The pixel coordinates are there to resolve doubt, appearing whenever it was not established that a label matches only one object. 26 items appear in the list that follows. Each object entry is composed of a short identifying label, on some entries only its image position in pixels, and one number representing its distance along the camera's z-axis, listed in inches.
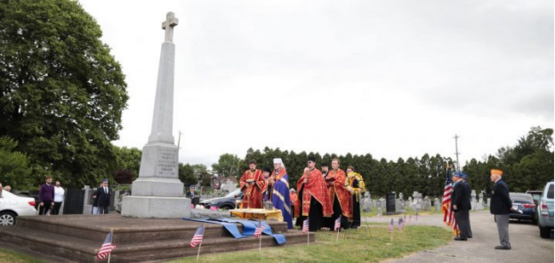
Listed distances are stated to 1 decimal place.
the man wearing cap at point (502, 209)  357.4
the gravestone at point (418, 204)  1170.2
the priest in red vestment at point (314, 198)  451.2
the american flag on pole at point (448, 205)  457.7
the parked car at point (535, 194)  771.5
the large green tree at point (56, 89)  749.9
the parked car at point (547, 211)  430.0
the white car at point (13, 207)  450.3
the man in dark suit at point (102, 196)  631.8
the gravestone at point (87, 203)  740.0
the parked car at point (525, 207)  693.9
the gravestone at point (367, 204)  1094.4
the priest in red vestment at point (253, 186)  490.6
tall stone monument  347.6
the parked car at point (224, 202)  798.5
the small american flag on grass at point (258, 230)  294.4
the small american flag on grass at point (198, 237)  238.1
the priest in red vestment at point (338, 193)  483.2
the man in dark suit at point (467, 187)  418.1
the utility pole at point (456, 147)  2210.9
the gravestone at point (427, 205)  1229.9
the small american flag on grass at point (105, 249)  197.3
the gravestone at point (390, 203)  959.0
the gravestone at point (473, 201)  1272.0
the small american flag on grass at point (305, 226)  348.2
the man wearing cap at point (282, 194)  438.0
